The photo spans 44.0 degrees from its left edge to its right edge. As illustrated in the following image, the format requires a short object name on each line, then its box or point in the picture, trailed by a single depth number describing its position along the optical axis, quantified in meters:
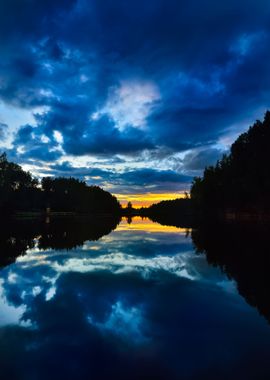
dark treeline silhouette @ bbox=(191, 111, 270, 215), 68.56
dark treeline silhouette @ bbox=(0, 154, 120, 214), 120.56
